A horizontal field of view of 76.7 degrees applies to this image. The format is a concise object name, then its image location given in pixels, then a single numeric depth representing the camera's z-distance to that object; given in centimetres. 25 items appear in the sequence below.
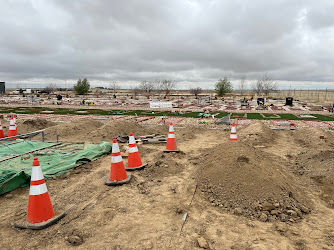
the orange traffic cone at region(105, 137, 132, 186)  420
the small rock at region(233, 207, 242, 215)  317
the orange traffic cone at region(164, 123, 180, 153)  657
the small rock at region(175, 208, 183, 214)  319
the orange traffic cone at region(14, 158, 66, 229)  288
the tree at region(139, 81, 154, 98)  10008
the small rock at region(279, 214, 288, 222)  304
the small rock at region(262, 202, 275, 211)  321
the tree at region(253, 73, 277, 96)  7234
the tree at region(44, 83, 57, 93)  11626
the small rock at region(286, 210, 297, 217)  313
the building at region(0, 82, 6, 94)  7336
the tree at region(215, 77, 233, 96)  5685
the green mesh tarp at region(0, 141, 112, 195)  403
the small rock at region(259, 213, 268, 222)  301
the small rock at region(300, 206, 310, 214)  327
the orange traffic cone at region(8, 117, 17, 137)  865
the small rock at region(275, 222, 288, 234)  276
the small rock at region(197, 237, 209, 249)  241
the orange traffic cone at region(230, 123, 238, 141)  710
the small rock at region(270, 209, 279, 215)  313
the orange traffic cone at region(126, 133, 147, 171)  507
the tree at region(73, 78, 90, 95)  6512
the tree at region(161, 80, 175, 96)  9318
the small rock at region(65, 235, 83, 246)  250
